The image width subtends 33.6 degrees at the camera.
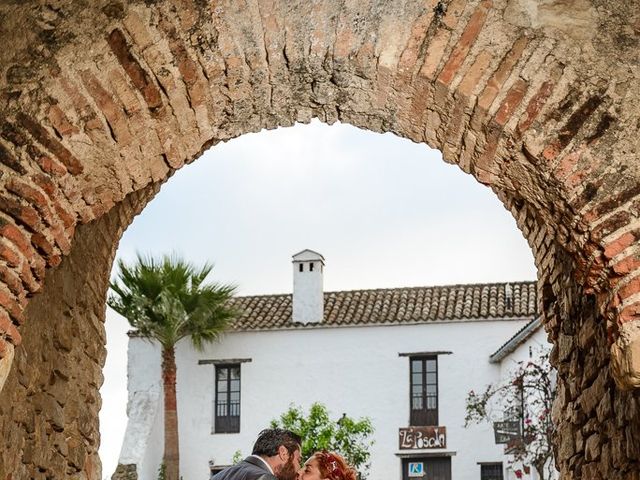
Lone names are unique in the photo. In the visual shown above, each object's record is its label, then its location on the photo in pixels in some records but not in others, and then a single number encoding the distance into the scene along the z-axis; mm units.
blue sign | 23109
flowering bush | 14820
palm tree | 22266
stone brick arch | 3695
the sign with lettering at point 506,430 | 20294
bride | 5305
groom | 5418
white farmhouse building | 22984
